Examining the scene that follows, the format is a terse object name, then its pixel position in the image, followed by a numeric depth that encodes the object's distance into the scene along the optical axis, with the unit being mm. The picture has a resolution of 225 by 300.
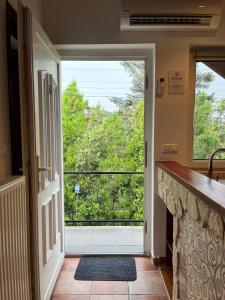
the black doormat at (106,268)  2342
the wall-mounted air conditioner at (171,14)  2025
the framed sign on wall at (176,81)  2387
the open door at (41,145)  1502
